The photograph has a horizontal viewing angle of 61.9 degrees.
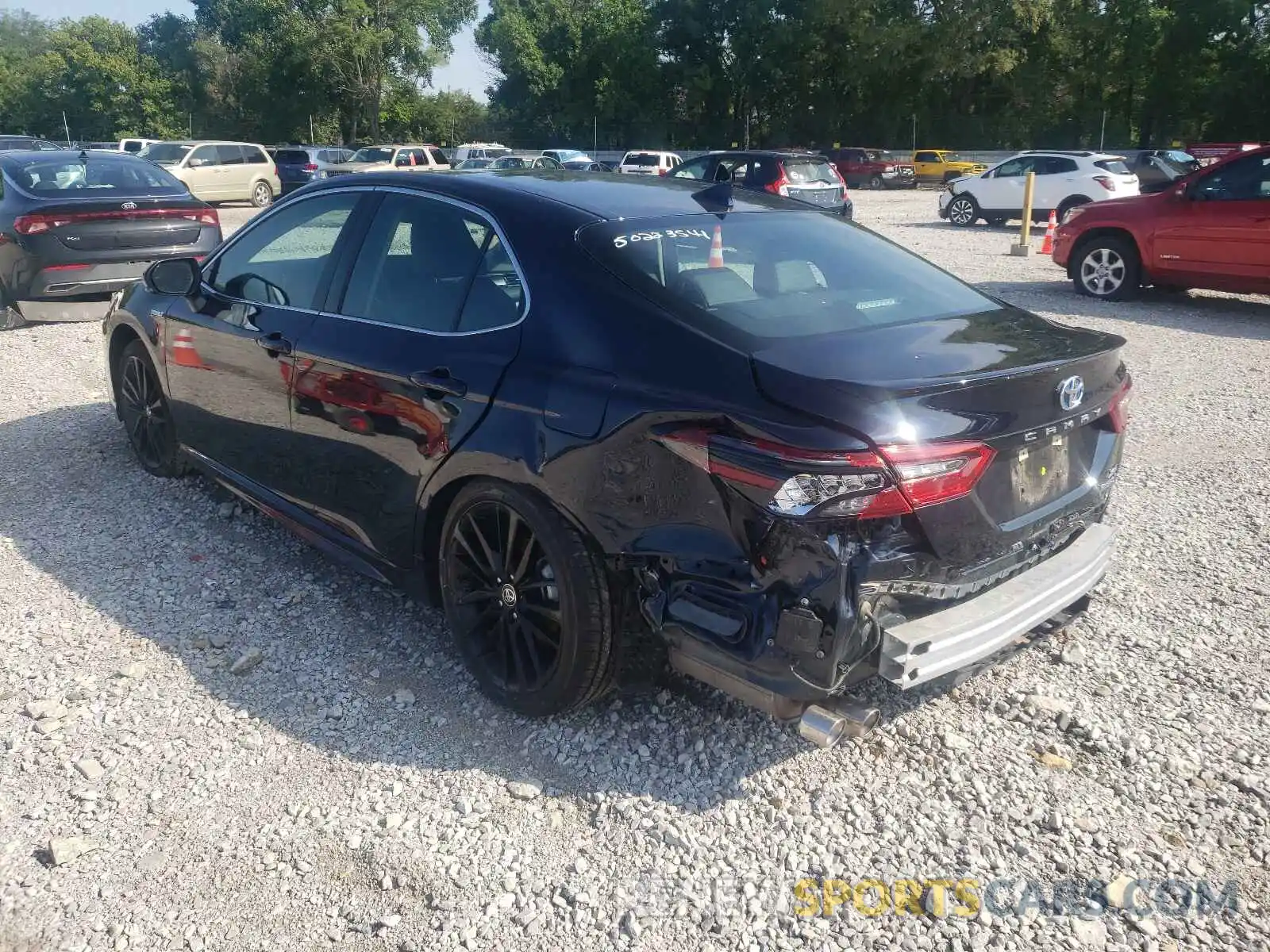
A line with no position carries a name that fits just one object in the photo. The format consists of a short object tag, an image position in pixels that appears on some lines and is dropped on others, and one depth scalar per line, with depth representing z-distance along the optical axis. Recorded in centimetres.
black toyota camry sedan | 264
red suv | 1030
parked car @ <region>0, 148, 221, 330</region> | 945
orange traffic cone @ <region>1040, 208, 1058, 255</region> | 1543
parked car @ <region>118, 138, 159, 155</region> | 3378
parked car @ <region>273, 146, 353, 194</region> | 3209
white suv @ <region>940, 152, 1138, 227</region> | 2044
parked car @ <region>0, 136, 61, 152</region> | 2852
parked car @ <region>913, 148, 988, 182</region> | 4038
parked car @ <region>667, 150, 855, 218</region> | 1972
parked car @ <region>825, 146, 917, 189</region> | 4041
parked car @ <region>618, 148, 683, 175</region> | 3453
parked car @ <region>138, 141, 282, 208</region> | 2656
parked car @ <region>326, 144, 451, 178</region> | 2993
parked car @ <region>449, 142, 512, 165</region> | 3953
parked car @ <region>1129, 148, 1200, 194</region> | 2378
